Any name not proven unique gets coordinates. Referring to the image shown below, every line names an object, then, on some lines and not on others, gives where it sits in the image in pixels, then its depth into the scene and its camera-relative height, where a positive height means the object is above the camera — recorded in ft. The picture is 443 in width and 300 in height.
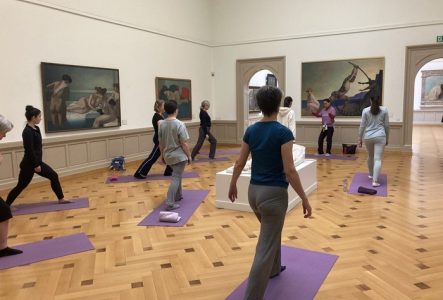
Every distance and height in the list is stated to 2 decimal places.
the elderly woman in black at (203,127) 34.45 -1.94
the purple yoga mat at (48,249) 13.73 -5.57
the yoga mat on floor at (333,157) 36.02 -5.17
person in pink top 38.40 -2.18
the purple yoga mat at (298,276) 10.89 -5.47
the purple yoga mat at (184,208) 17.71 -5.43
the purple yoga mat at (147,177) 27.76 -5.38
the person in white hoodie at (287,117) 22.44 -0.73
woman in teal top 9.30 -1.88
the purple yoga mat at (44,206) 20.34 -5.55
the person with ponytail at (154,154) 27.19 -3.52
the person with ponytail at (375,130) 23.49 -1.71
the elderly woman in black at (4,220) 13.30 -4.07
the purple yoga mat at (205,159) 36.06 -5.19
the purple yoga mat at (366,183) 22.75 -5.28
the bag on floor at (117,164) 32.01 -4.84
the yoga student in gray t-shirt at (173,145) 19.03 -1.97
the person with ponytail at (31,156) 19.42 -2.54
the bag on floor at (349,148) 38.32 -4.52
